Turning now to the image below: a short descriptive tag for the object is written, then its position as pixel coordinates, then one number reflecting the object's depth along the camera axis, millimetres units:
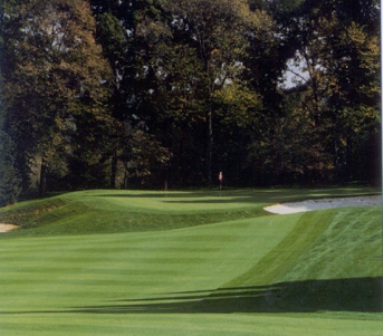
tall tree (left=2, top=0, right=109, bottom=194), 26891
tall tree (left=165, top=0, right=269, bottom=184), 29141
